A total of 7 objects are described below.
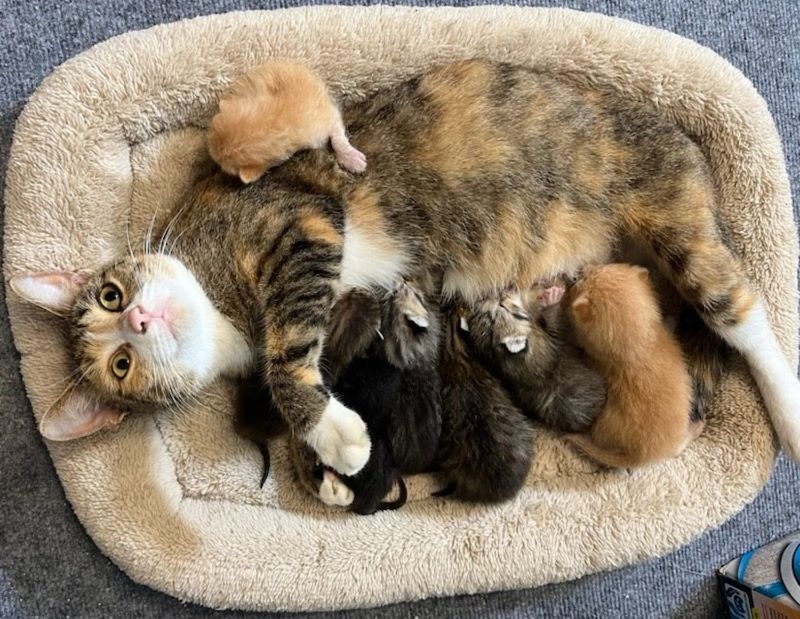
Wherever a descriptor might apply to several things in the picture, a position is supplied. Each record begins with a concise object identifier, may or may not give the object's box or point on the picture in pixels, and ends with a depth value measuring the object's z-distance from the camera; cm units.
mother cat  46
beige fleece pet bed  51
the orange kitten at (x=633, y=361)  49
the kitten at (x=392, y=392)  50
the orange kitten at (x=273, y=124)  46
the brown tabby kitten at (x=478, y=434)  50
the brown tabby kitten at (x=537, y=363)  51
